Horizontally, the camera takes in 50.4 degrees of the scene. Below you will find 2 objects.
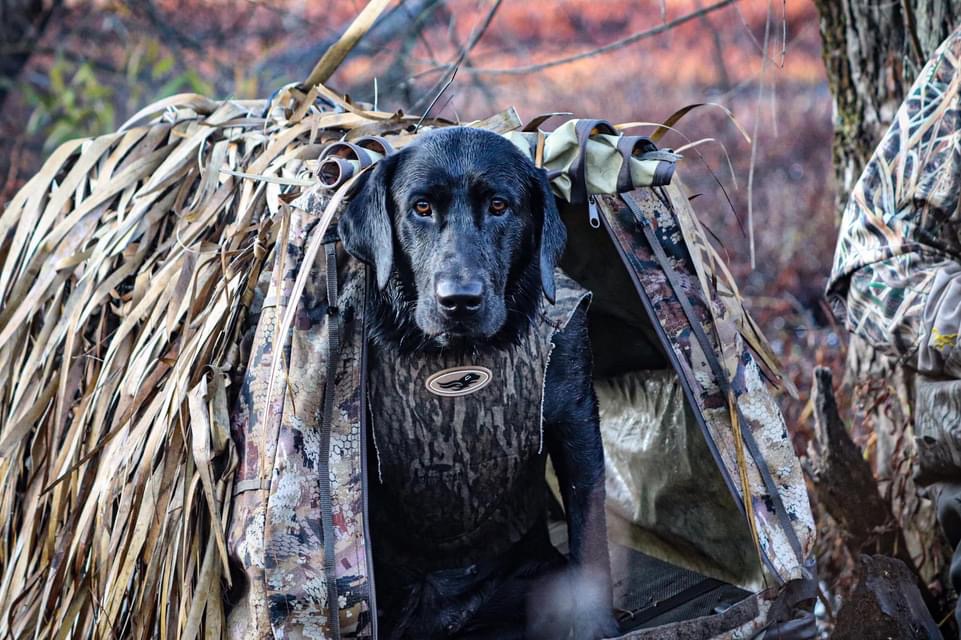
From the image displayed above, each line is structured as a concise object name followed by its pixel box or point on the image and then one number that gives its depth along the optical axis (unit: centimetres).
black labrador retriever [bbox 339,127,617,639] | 234
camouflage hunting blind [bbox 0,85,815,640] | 236
